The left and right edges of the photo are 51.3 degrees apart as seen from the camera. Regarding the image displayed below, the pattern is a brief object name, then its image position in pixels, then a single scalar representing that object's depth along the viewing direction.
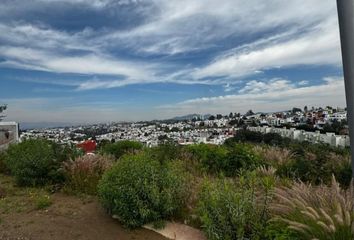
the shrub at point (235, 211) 3.80
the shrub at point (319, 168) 6.80
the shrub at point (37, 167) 8.00
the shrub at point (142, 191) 4.76
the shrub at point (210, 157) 8.91
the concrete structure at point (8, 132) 15.91
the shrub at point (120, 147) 10.80
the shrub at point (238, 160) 8.69
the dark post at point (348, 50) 1.23
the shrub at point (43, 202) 6.06
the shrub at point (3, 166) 10.98
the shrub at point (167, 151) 8.95
